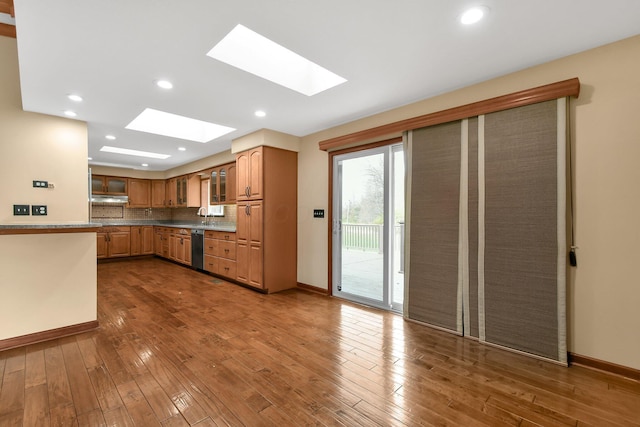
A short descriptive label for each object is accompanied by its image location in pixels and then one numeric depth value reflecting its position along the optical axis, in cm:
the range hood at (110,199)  723
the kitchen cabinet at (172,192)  750
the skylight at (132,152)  556
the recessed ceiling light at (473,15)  174
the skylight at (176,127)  424
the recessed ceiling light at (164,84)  268
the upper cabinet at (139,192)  766
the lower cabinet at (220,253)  499
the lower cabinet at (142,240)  734
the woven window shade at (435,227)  288
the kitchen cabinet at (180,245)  628
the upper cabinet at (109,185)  718
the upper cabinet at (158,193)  803
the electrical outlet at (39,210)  314
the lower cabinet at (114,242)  679
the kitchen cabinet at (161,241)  709
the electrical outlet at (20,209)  303
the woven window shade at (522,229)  232
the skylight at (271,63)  233
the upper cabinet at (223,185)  551
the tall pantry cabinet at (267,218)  433
